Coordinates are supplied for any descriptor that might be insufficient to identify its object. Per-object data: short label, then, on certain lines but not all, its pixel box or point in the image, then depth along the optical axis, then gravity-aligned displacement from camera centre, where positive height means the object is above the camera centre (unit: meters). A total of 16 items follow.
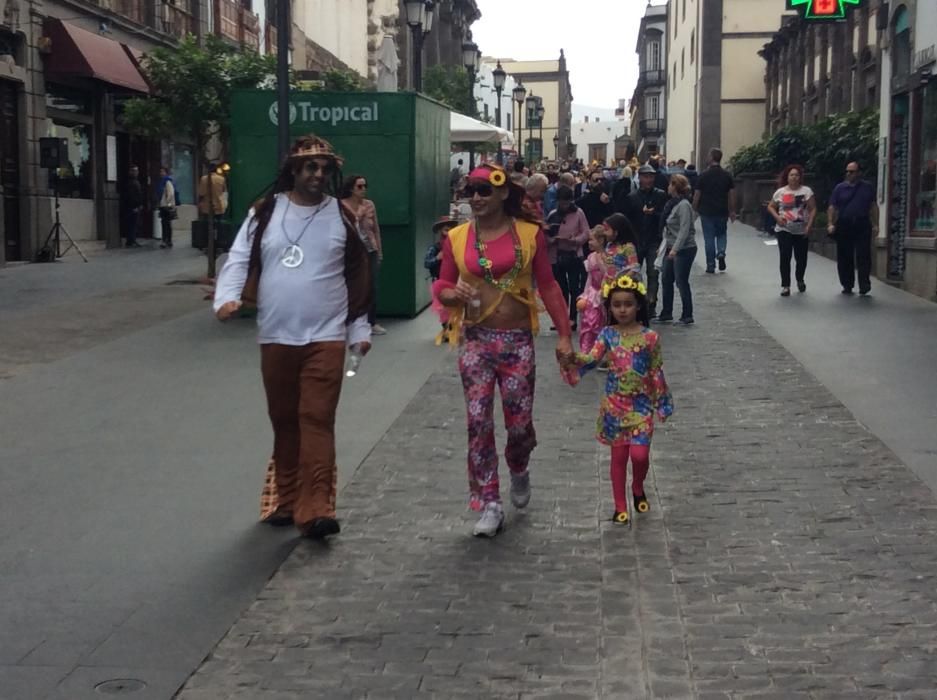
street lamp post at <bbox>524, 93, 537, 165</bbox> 57.78 +4.25
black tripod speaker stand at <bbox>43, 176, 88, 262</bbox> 24.11 -0.54
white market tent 23.03 +1.37
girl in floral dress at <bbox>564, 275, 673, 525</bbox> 6.45 -0.83
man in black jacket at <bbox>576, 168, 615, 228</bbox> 15.09 +0.07
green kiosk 14.82 +0.64
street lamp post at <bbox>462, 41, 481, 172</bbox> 32.25 +3.67
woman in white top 17.16 -0.08
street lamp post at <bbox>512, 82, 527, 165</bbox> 45.50 +3.95
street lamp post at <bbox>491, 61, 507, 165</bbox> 37.75 +3.72
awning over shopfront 24.42 +2.81
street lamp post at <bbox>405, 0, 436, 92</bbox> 22.80 +3.14
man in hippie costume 6.13 -0.37
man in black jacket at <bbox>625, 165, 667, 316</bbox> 14.70 -0.09
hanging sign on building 16.39 +2.42
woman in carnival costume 6.18 -0.43
